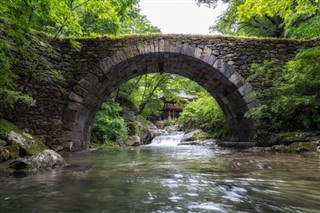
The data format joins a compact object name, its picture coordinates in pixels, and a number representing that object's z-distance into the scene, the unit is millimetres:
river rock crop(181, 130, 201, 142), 14023
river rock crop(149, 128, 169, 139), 18691
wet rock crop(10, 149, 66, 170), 3643
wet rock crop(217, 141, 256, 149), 7812
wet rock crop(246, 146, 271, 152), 6628
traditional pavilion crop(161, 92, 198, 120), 32250
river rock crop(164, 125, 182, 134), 25458
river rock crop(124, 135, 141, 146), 13488
